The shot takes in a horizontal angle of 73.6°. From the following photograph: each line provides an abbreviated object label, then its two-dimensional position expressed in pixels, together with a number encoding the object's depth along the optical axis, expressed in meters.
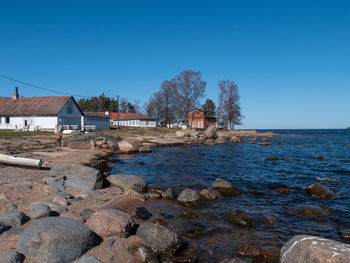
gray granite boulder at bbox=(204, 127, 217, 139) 44.81
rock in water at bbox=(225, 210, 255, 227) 6.82
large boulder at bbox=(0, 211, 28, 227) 5.46
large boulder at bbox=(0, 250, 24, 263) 4.10
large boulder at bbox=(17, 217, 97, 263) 4.38
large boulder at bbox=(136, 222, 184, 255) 5.25
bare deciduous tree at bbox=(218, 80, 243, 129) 58.03
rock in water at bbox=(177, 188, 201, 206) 8.59
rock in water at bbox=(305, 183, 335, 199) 9.65
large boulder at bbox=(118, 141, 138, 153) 23.23
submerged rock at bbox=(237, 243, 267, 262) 5.21
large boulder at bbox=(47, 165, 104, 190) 9.41
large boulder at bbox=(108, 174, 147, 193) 9.95
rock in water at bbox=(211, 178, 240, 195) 10.09
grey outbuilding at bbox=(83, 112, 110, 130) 42.44
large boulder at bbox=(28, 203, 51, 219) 6.03
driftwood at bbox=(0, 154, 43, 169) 11.55
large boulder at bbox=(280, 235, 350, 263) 3.57
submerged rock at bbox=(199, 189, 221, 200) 9.28
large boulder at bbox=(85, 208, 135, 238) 5.50
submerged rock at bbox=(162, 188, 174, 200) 9.10
